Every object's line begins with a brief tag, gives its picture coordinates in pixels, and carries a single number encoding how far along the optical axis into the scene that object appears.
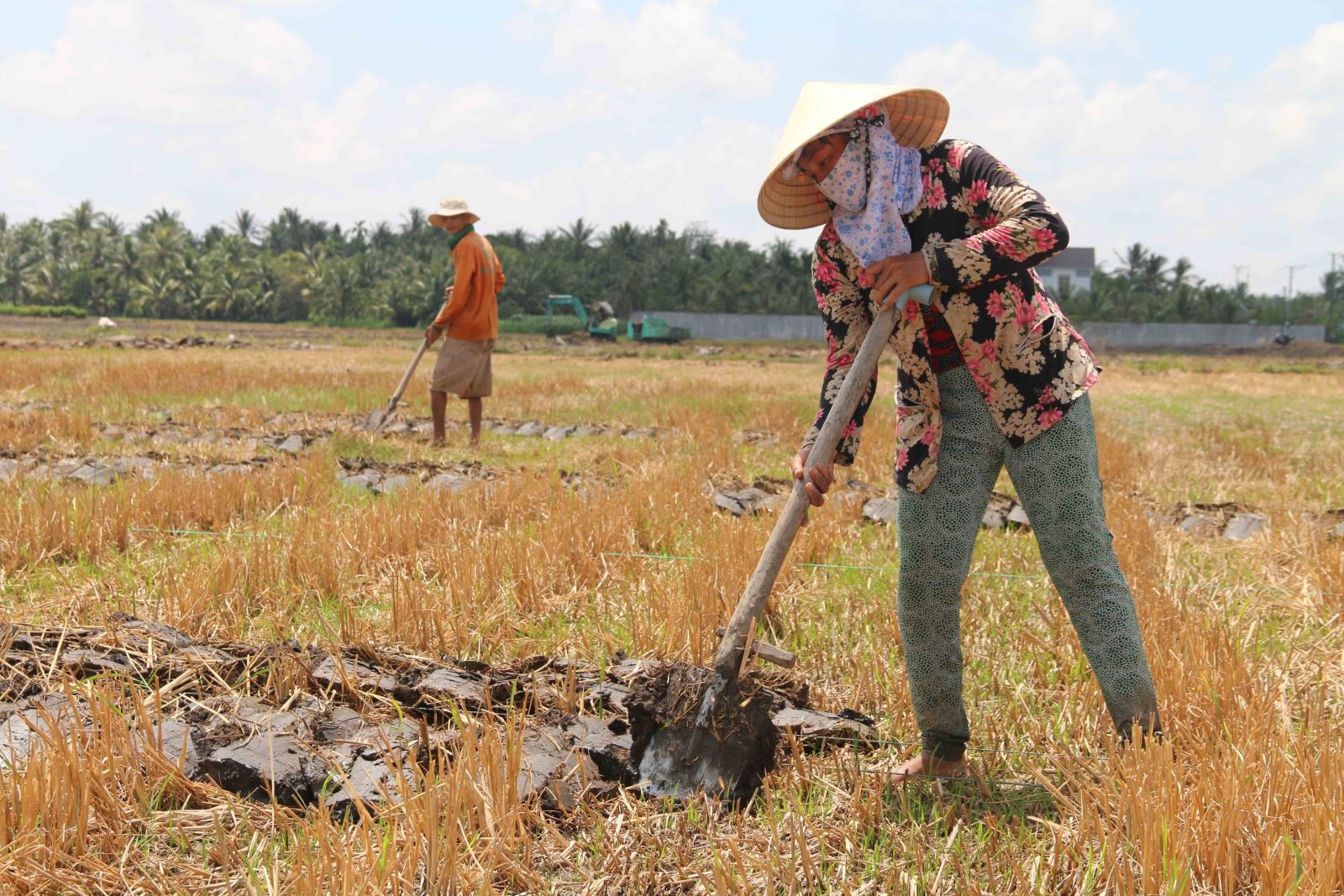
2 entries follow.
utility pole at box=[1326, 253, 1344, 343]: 79.19
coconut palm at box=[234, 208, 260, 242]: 90.06
